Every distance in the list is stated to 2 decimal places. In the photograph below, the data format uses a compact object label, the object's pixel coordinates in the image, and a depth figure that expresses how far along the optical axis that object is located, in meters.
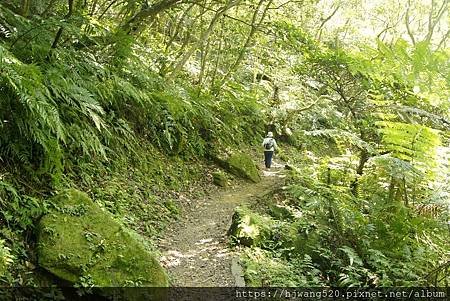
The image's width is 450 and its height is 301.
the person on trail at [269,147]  12.41
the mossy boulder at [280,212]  8.74
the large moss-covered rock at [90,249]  4.25
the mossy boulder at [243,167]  11.43
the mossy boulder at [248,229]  6.79
